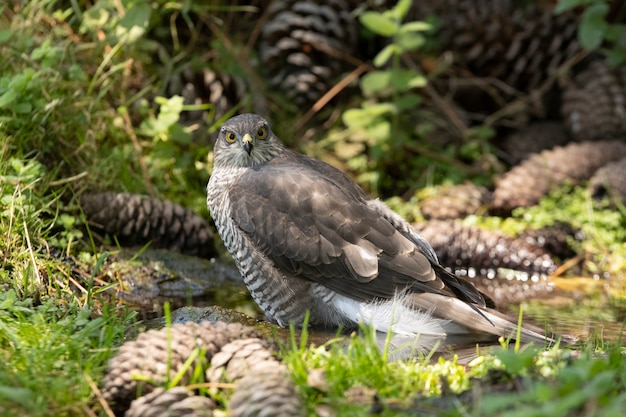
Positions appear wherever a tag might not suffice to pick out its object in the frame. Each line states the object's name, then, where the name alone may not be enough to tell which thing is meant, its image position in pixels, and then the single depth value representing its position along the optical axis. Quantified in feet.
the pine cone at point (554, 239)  39.65
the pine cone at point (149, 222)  33.09
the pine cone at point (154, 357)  18.12
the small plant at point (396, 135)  43.21
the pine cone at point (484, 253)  38.65
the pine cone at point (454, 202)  42.45
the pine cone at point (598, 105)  46.24
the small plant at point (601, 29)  42.63
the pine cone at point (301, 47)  46.39
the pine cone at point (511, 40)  49.34
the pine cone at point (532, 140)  47.37
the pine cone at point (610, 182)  40.65
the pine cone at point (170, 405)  16.90
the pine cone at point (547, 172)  42.47
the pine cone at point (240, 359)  18.60
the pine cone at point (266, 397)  16.06
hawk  25.82
